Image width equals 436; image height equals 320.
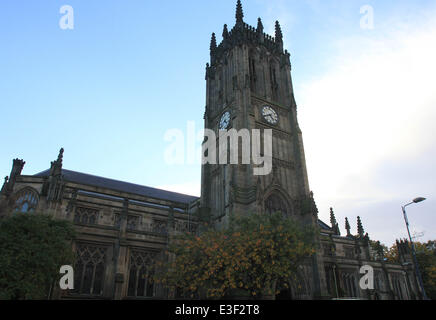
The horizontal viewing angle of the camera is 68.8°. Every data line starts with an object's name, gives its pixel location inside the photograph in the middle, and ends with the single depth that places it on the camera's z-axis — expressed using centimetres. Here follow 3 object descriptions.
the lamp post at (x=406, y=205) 2295
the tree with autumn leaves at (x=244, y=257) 2133
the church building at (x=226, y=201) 2928
